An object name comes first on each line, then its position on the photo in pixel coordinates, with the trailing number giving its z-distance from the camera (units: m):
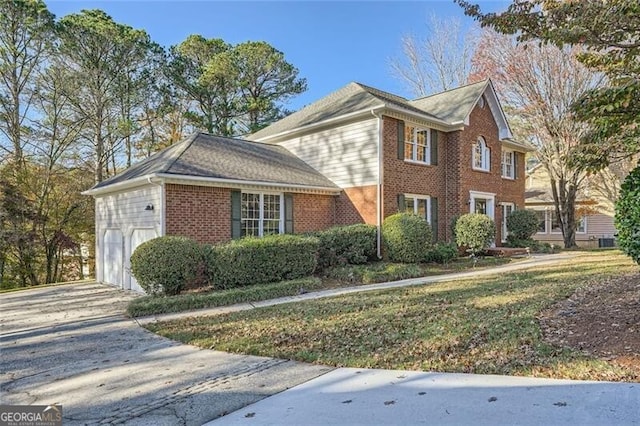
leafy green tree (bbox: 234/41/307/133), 27.08
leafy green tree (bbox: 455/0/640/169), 5.08
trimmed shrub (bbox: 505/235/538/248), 18.56
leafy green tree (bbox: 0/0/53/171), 18.73
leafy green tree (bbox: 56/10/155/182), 20.28
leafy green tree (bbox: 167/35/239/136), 25.64
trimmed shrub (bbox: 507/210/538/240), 18.45
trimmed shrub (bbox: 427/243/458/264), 14.07
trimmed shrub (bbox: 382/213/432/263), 12.67
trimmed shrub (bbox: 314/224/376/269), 12.47
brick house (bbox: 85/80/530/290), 11.32
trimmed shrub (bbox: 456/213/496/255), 14.54
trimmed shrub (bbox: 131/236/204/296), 9.09
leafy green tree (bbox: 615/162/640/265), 5.81
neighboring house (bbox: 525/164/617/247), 24.77
